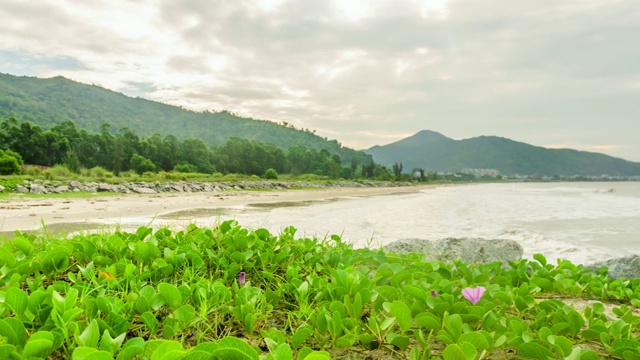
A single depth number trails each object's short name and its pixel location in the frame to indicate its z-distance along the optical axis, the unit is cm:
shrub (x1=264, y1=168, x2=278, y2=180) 5875
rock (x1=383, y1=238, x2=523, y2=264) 470
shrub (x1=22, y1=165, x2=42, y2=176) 2620
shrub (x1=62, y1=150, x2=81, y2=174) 3137
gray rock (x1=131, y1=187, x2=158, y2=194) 2216
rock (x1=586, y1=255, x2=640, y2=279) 372
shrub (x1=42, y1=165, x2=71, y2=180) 2521
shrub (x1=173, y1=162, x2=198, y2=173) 5315
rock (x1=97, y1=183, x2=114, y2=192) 2158
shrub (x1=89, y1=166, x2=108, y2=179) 3147
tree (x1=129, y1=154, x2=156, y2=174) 4631
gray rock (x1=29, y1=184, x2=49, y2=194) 1810
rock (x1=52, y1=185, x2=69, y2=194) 1897
